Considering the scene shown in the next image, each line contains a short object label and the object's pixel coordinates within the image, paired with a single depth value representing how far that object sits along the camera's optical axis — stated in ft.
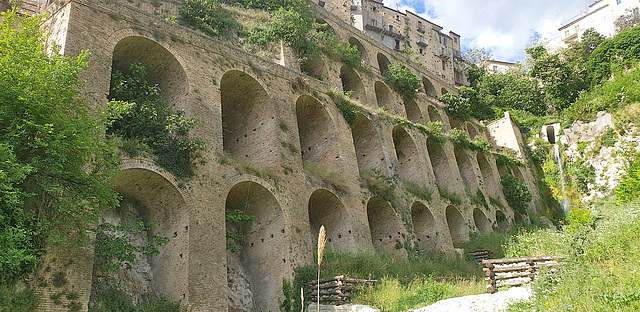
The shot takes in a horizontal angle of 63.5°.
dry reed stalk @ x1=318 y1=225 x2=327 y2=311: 24.25
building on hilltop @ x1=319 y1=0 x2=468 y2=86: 153.69
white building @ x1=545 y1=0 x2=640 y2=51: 165.89
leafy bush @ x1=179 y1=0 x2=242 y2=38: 80.84
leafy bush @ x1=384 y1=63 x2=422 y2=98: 93.81
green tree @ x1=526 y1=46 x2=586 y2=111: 128.67
